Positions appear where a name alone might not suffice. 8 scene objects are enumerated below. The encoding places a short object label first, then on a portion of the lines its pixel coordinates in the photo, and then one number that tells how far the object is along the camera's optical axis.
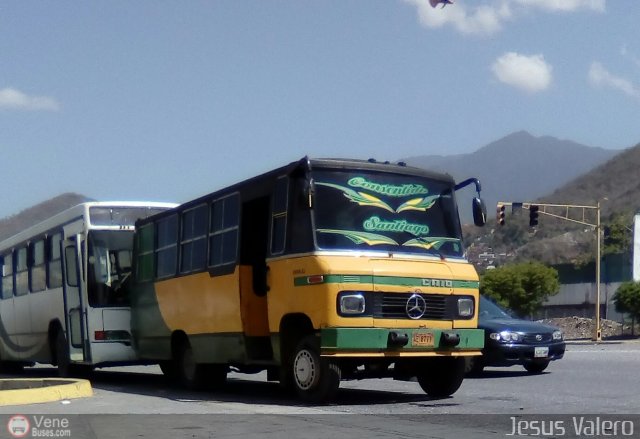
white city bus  18.16
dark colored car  17.92
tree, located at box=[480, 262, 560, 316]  63.28
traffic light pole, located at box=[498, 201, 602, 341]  39.75
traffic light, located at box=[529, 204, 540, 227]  40.47
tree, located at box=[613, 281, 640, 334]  53.09
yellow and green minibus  12.48
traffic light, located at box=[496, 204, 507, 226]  39.09
